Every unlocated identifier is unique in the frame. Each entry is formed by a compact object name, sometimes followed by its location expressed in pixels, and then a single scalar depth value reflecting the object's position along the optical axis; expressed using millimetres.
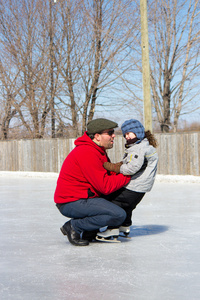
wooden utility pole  12359
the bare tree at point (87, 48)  17878
